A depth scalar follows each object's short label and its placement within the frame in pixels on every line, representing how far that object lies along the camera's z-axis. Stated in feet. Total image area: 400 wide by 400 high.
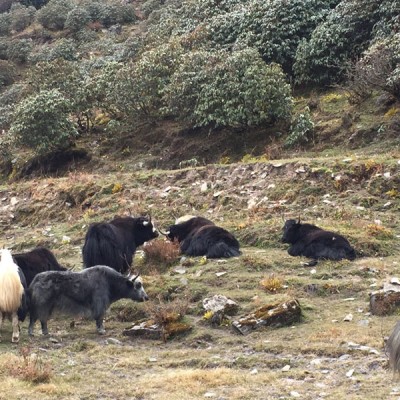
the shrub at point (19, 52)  174.09
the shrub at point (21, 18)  195.72
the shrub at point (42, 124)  84.74
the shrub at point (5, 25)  195.93
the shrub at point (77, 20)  181.16
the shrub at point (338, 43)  85.15
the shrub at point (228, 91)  74.69
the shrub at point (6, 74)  160.35
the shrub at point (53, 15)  188.44
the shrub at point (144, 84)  87.51
